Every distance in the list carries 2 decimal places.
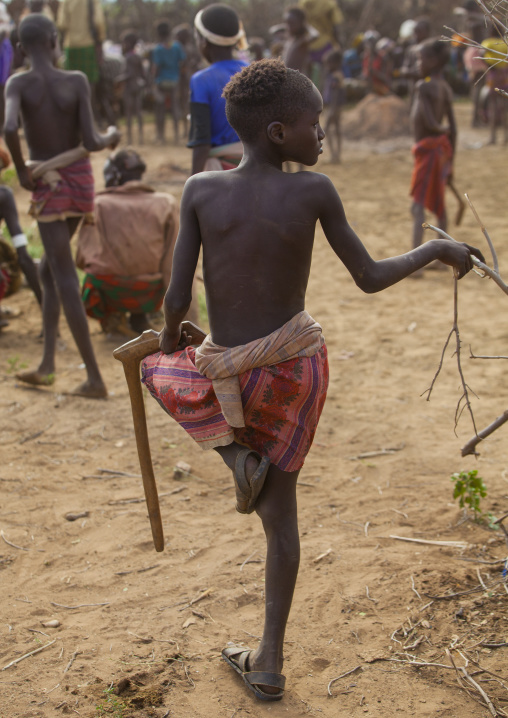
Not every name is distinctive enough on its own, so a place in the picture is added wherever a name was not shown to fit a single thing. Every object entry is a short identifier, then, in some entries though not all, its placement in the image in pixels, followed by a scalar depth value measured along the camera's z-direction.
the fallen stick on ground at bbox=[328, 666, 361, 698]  2.21
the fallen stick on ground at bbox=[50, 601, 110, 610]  2.56
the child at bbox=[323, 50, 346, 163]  11.07
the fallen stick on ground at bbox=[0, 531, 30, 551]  2.90
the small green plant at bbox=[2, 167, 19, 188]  9.23
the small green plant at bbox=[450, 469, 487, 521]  2.94
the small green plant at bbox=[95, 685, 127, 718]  2.06
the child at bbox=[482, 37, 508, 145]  11.41
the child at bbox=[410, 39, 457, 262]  6.29
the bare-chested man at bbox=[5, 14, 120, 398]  3.88
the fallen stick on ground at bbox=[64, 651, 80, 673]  2.25
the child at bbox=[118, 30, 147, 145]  11.96
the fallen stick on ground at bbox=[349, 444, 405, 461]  3.65
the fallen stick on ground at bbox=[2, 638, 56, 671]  2.26
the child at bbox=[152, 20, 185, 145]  12.38
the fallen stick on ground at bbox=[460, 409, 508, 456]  2.49
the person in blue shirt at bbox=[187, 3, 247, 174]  3.89
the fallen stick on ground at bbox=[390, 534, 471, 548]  2.87
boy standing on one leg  1.91
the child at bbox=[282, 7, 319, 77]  9.34
